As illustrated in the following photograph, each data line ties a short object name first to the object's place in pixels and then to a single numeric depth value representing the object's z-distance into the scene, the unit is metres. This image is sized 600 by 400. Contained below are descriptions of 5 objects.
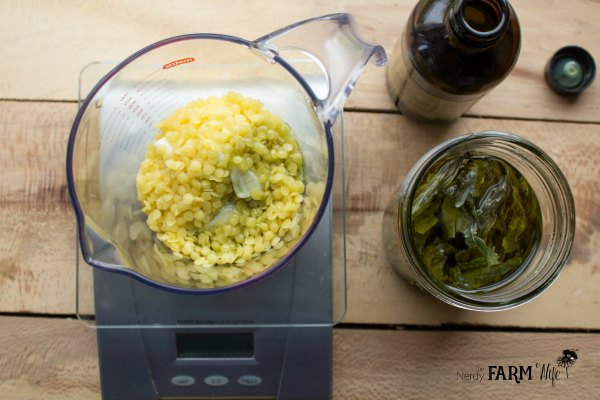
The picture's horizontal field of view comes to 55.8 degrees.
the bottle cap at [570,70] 0.90
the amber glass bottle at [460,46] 0.66
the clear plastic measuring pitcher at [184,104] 0.70
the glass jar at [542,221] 0.67
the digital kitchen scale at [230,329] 0.85
